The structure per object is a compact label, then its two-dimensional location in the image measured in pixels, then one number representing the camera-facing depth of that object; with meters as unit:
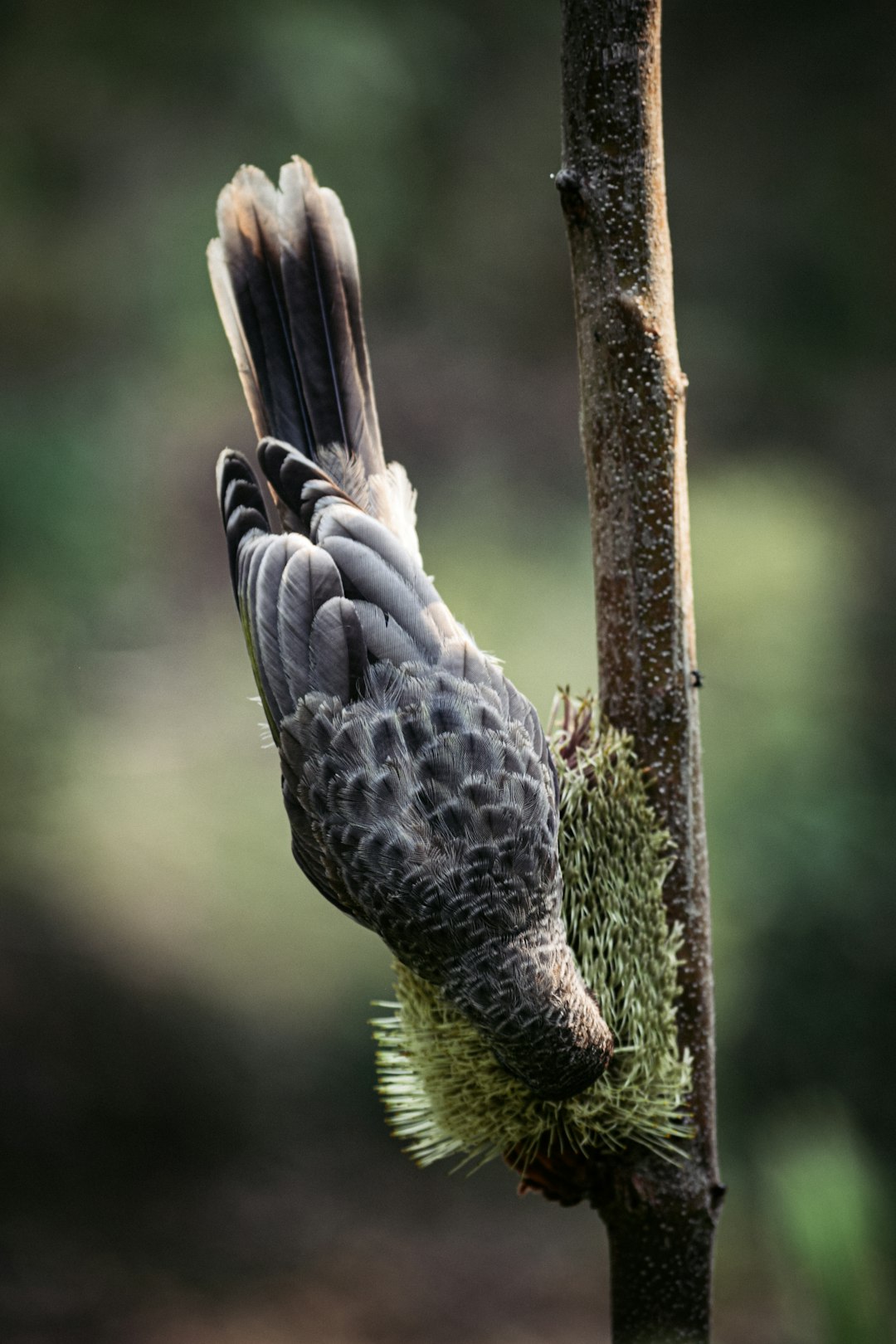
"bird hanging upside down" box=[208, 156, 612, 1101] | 2.49
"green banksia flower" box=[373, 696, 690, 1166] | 2.50
